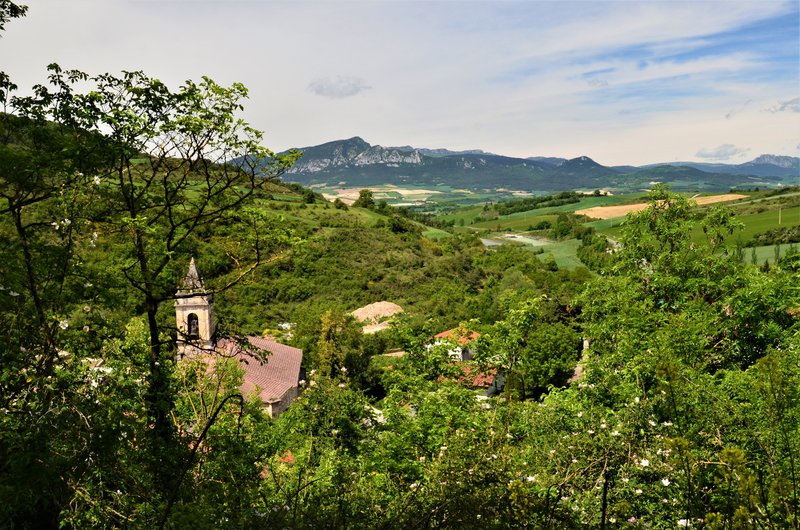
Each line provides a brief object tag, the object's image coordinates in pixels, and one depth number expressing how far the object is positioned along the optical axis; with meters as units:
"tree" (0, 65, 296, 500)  5.96
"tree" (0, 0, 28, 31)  6.10
